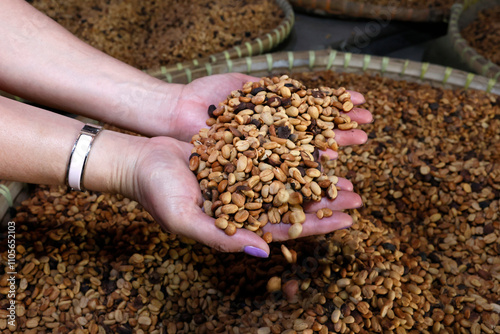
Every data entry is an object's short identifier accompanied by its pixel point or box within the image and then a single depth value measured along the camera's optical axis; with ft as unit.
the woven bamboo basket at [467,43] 1.92
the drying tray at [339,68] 1.82
